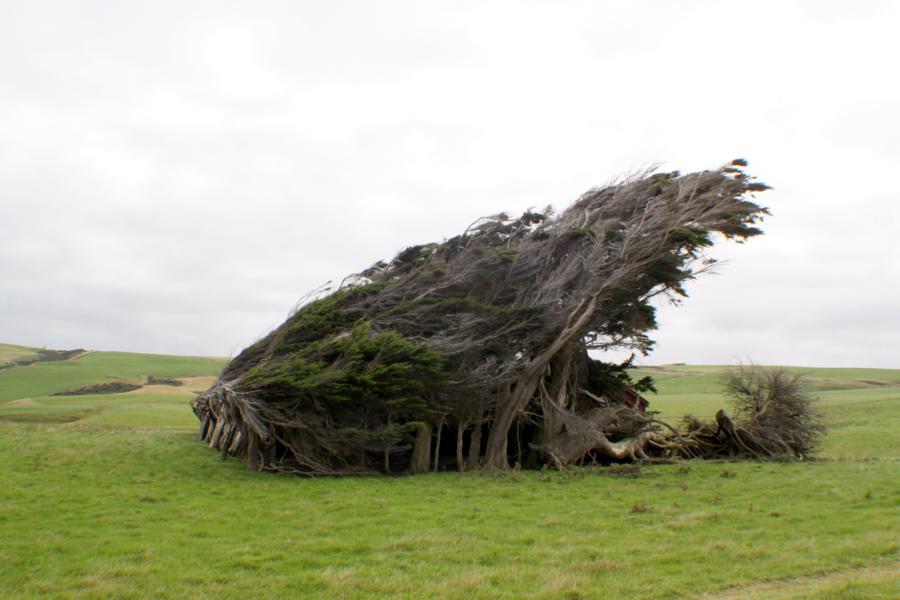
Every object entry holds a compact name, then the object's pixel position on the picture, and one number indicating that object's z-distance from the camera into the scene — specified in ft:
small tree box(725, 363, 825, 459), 79.56
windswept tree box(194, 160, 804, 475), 61.41
